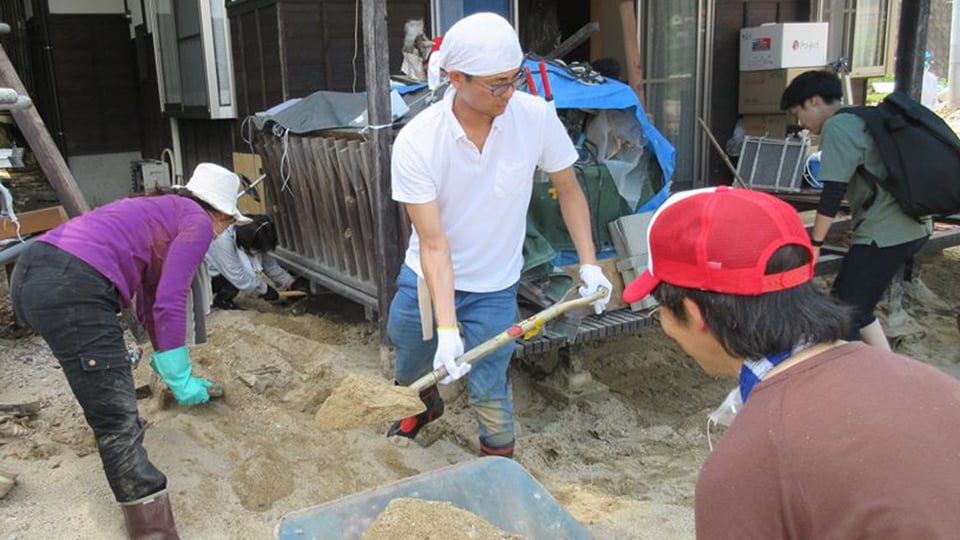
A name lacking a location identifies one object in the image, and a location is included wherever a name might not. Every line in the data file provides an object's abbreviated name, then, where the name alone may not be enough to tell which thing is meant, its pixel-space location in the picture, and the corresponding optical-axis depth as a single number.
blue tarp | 4.54
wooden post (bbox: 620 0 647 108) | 6.43
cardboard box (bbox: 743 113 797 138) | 7.45
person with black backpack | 3.86
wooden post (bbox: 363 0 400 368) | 4.10
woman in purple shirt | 2.71
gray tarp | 5.07
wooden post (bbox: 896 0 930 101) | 6.00
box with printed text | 7.25
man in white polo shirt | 2.86
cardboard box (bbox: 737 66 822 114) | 7.39
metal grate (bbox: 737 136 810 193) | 6.96
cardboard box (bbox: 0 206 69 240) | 5.04
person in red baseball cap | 1.12
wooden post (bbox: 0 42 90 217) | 3.61
